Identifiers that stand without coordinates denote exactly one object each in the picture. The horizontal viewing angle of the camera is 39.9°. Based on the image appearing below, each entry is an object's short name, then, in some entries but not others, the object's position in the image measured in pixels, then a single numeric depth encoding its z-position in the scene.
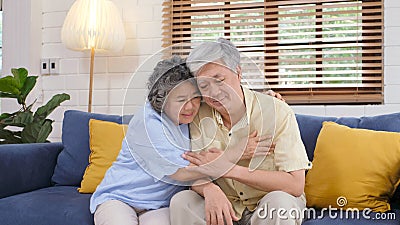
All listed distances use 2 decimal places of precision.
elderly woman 1.51
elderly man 1.51
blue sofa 2.11
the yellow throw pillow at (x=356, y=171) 2.07
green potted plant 2.94
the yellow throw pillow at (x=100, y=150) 2.46
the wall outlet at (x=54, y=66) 3.45
